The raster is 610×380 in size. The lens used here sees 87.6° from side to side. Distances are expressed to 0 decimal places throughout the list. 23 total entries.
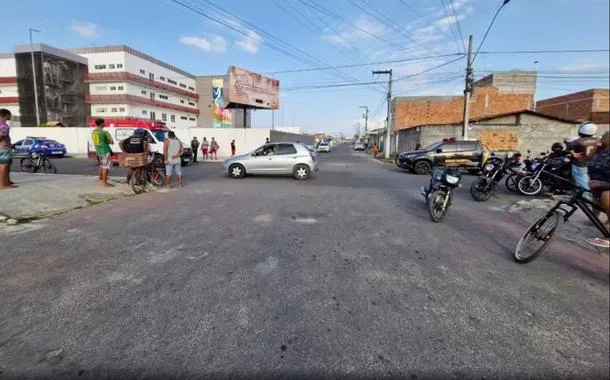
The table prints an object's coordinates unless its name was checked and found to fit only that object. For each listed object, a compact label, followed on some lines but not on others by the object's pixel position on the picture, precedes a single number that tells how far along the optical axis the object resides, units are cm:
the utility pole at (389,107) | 2844
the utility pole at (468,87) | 1788
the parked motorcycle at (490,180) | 835
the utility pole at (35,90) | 4017
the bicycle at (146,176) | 882
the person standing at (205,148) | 2298
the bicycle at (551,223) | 339
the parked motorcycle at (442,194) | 614
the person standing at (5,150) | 700
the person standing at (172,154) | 931
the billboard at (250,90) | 2811
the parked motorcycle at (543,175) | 816
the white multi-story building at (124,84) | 4366
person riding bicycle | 879
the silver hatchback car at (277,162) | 1227
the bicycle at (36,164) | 1301
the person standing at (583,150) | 451
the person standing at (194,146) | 2036
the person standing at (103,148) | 841
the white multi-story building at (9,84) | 4331
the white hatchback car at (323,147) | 4163
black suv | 1436
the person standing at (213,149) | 2412
